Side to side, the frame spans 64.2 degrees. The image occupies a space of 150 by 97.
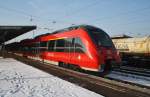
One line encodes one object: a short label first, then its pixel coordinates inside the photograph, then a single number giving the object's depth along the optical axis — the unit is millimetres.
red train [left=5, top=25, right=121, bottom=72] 6980
